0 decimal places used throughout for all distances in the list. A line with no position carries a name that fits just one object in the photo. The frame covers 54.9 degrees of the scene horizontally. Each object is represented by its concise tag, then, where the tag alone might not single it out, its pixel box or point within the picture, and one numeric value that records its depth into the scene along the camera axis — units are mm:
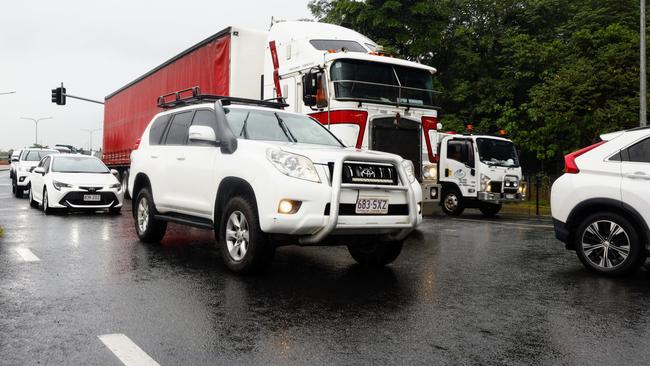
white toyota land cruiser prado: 6191
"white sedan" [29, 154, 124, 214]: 14266
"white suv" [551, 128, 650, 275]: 6836
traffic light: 38062
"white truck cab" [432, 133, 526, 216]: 16609
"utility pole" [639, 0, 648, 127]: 18812
